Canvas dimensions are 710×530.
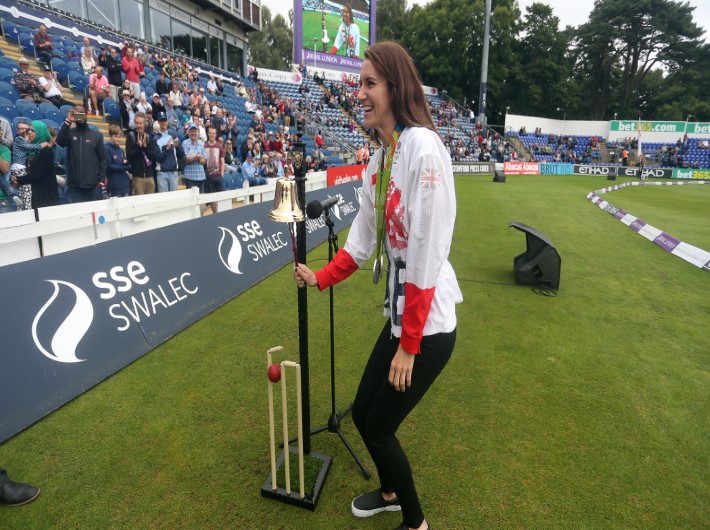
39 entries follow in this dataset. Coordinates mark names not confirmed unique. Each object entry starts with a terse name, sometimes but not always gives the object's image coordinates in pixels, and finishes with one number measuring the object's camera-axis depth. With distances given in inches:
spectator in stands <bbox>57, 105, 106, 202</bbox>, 276.2
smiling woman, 67.7
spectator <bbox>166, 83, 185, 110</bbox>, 518.9
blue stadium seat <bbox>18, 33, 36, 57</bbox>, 456.4
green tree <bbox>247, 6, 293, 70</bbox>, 2334.5
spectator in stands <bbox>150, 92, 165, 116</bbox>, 470.9
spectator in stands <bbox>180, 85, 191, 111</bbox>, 545.2
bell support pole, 90.8
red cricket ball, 82.7
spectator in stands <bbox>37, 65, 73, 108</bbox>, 388.5
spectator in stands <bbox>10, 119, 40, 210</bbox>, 269.4
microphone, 87.8
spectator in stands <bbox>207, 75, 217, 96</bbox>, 690.2
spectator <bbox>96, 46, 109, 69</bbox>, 466.8
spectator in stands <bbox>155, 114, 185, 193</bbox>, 359.9
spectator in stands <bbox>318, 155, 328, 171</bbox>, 668.6
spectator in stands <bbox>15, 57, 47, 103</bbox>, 373.4
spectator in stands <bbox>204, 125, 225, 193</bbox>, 397.4
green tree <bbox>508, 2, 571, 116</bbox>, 1866.4
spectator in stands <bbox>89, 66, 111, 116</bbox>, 440.5
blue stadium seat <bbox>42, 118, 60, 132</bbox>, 354.2
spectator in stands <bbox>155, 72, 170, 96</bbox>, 510.6
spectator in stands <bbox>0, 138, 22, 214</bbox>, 269.3
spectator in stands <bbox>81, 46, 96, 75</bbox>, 463.5
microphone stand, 109.7
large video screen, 1244.5
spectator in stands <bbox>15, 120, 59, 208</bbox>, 261.0
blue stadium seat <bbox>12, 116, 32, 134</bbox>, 284.5
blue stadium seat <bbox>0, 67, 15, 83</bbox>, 375.2
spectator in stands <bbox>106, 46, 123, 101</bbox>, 468.9
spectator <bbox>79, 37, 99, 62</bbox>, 465.4
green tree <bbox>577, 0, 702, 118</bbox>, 1888.5
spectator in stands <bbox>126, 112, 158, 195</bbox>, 329.4
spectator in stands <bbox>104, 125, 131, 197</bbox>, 311.9
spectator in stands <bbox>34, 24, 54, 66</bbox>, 449.7
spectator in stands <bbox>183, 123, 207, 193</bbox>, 381.7
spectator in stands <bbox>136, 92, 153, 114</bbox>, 443.2
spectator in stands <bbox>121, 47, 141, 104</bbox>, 499.2
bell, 88.4
